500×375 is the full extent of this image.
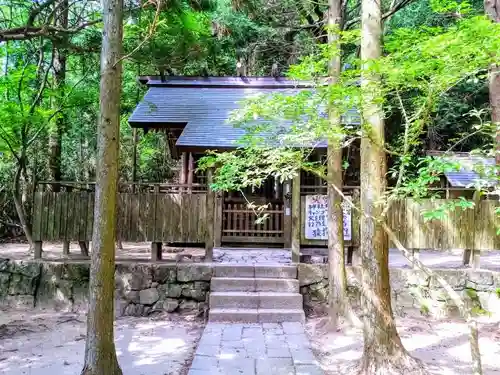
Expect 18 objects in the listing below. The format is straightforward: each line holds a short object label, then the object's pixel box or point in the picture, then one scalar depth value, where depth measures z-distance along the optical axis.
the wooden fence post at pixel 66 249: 7.45
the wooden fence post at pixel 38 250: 7.16
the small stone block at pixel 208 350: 4.49
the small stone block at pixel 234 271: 6.59
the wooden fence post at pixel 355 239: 6.75
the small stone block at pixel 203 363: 4.12
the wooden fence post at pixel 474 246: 6.59
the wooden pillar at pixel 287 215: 9.65
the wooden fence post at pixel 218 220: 9.79
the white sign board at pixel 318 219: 6.71
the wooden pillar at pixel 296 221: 6.69
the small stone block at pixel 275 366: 4.01
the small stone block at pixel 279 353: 4.45
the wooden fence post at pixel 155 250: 7.06
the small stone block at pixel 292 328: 5.32
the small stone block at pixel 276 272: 6.55
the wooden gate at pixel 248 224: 9.74
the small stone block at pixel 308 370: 3.95
